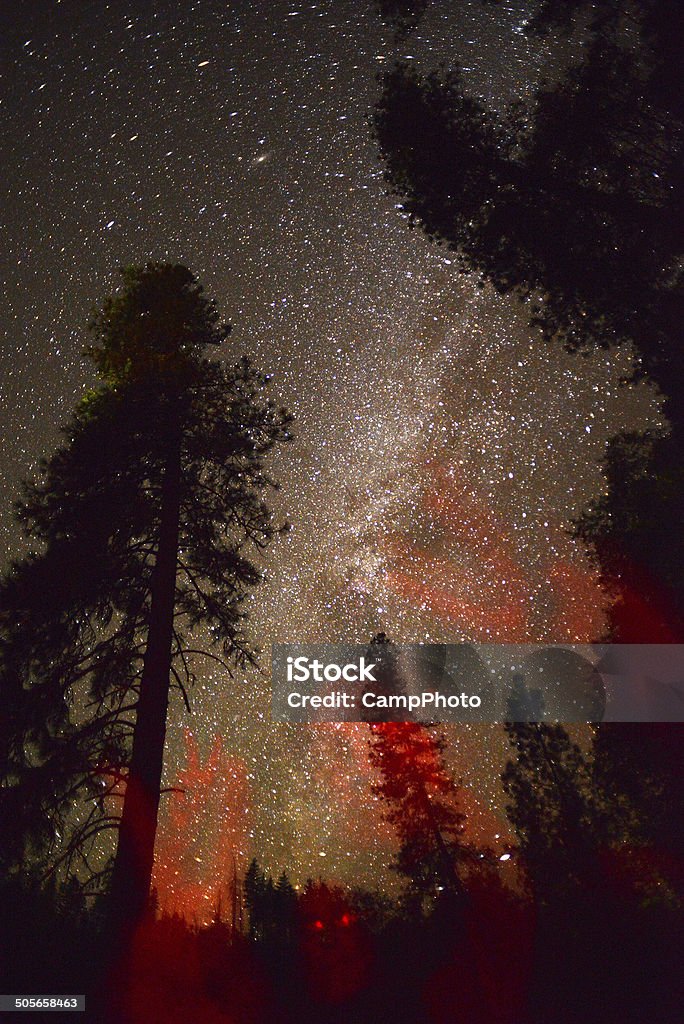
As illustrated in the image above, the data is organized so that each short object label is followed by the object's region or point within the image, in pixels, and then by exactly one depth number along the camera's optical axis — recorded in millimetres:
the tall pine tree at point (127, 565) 6574
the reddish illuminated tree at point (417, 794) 19406
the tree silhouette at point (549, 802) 16969
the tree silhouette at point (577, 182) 6906
